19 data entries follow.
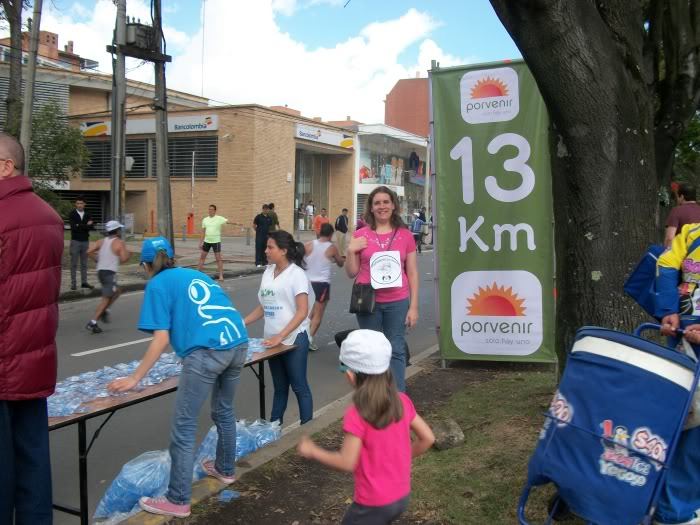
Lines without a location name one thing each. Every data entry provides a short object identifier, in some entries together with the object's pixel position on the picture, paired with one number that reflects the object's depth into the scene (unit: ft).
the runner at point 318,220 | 68.91
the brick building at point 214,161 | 101.86
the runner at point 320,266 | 27.94
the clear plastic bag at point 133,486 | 12.85
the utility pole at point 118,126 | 53.98
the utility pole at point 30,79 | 44.80
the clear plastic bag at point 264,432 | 15.85
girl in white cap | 8.50
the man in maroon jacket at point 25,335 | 9.73
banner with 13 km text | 21.61
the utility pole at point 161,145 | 52.60
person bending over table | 11.86
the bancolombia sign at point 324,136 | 112.47
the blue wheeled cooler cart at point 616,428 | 8.97
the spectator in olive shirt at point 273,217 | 59.23
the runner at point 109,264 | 32.30
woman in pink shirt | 16.81
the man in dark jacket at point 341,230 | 74.97
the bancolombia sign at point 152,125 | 103.31
